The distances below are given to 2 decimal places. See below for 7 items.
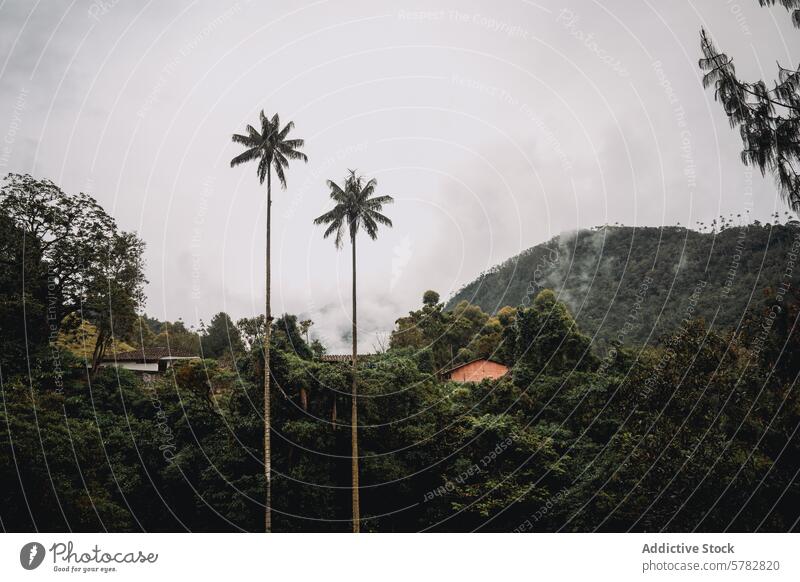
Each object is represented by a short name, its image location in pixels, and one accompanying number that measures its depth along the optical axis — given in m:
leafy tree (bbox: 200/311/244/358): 64.88
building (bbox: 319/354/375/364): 34.13
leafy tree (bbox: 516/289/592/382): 32.16
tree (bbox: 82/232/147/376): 28.00
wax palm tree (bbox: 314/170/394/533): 24.86
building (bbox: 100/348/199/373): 43.03
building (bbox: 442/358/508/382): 44.88
